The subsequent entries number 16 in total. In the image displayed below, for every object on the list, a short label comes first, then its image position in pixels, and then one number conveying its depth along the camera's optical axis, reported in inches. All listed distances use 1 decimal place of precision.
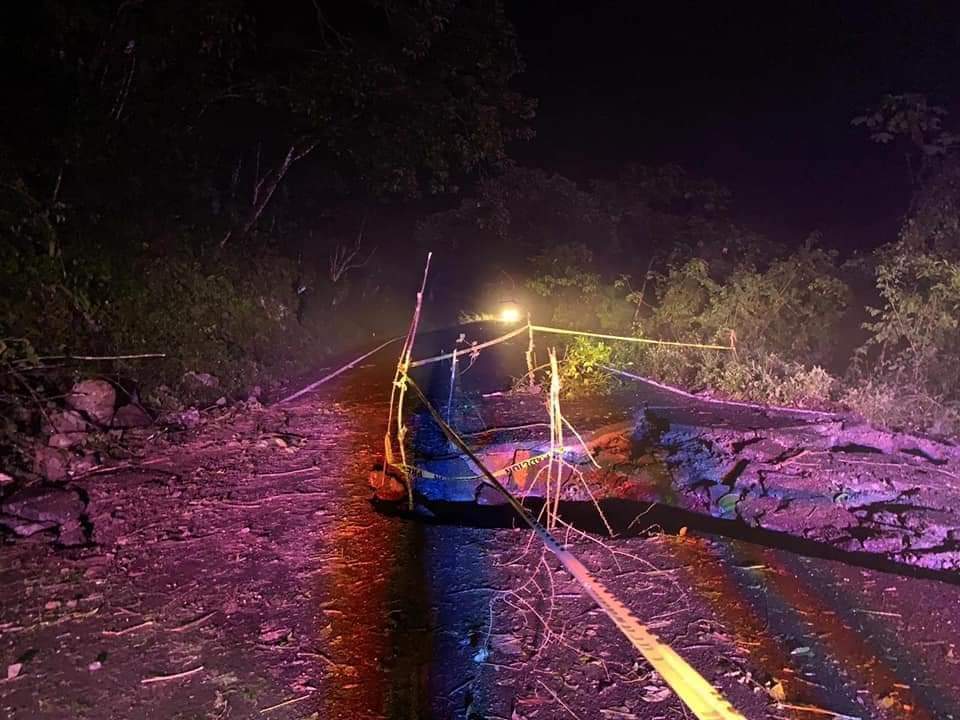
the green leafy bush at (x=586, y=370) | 337.7
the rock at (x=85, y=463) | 225.1
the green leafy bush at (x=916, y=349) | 281.9
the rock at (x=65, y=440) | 231.6
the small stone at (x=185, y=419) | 282.8
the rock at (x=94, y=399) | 254.2
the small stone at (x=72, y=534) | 178.9
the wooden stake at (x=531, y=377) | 332.6
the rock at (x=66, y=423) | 237.6
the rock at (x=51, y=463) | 218.8
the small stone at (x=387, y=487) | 211.6
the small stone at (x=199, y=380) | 331.6
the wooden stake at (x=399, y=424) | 207.2
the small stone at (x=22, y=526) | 185.0
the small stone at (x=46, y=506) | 192.4
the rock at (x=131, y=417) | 265.2
